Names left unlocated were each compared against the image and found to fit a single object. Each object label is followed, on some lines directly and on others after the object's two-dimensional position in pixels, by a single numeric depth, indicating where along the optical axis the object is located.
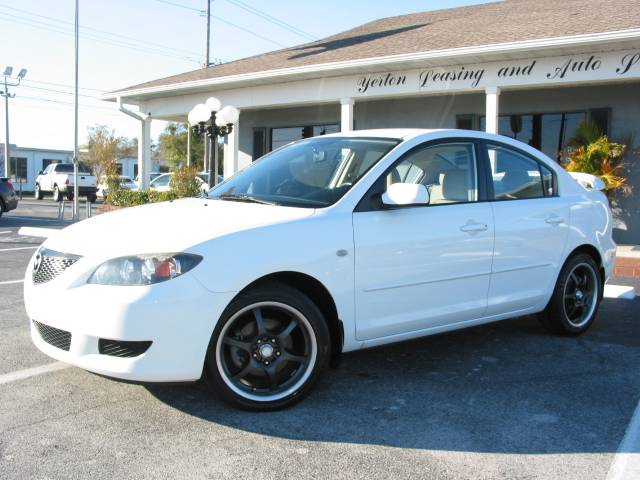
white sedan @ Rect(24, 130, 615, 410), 3.36
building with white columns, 11.04
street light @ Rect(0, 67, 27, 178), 38.75
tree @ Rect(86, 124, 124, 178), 19.39
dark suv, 18.64
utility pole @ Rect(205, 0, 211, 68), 42.35
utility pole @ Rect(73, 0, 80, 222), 20.02
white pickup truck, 30.72
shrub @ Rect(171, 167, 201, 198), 16.42
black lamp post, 13.75
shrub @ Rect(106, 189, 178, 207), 16.67
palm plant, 11.38
